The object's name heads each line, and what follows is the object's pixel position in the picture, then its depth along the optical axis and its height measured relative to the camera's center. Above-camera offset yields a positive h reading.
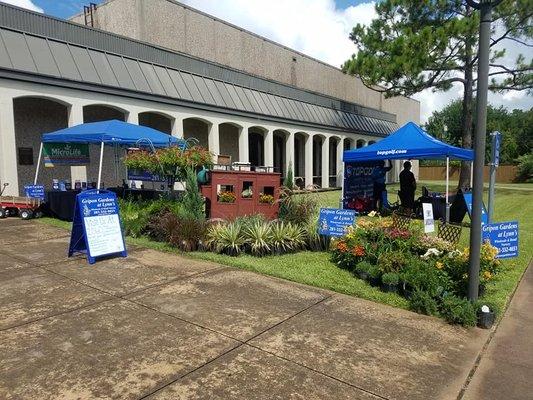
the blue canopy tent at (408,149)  10.66 +0.64
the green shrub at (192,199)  8.52 -0.55
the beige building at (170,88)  12.67 +3.65
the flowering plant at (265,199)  9.49 -0.61
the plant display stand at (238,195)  9.27 -0.51
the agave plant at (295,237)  7.59 -1.22
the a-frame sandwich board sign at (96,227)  6.57 -0.89
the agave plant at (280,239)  7.37 -1.23
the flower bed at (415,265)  4.69 -1.28
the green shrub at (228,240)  7.23 -1.21
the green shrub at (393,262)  5.54 -1.24
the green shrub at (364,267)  5.76 -1.36
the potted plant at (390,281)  5.24 -1.42
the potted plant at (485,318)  4.34 -1.57
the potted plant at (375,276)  5.58 -1.43
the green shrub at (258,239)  7.21 -1.20
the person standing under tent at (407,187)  11.77 -0.44
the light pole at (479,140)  4.29 +0.35
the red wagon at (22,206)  11.17 -0.89
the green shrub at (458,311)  4.34 -1.52
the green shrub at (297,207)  8.41 -0.73
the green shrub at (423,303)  4.66 -1.53
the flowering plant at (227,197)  9.30 -0.55
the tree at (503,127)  48.38 +6.20
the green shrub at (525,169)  40.62 +0.28
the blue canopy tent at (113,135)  10.71 +1.05
